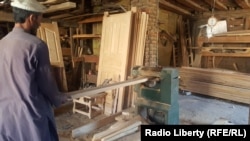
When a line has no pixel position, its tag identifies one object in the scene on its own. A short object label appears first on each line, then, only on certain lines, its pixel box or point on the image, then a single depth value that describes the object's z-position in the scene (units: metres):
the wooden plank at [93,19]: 4.26
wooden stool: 3.10
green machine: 2.30
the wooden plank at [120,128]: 2.23
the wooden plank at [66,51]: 4.41
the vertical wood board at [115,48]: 3.19
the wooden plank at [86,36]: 4.25
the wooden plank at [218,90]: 3.50
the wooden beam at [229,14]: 5.71
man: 1.17
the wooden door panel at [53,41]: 3.68
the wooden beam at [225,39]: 4.04
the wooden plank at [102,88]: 1.56
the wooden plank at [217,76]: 3.52
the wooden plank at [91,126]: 2.27
